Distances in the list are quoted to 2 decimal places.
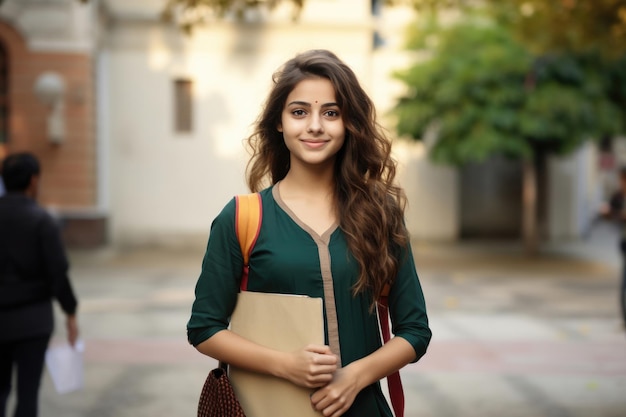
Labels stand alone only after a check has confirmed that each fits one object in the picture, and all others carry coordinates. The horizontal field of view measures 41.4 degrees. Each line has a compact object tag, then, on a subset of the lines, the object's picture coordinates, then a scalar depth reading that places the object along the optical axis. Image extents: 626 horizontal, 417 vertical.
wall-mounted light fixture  16.06
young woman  2.21
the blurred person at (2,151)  16.94
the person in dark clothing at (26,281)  4.36
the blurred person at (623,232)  9.12
